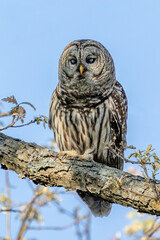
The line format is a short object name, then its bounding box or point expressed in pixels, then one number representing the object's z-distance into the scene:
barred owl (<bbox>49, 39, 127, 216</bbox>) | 8.59
